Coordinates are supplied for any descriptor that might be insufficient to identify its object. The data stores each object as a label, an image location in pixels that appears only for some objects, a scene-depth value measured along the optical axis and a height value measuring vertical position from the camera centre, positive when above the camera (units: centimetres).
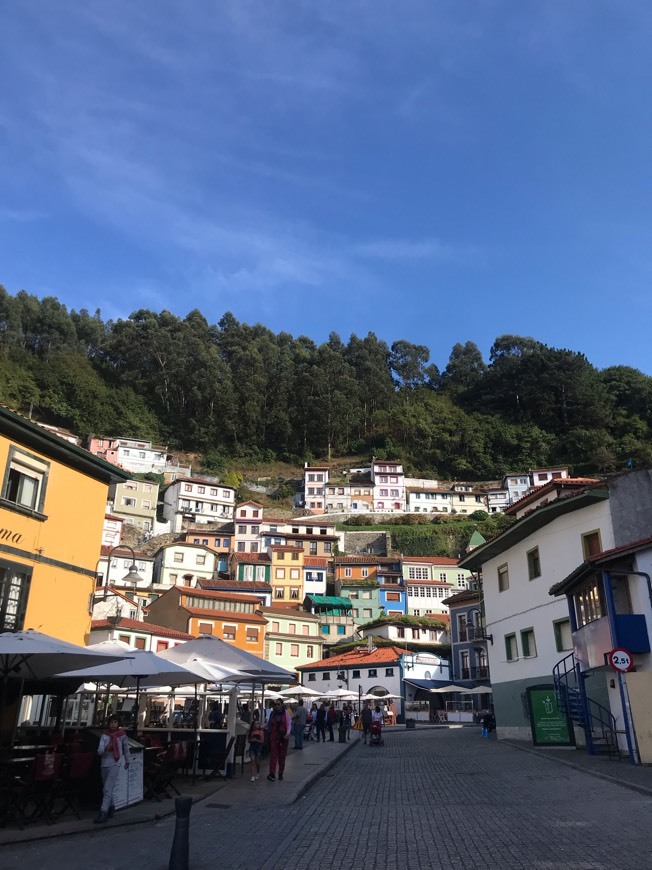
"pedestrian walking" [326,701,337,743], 2956 -90
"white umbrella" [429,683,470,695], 4281 +51
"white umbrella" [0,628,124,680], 952 +62
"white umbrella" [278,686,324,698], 2925 +24
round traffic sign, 1369 +71
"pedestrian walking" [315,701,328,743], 2881 -95
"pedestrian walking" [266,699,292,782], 1310 -69
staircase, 1697 -41
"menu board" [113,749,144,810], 988 -122
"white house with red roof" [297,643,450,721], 4934 +185
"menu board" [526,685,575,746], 1902 -64
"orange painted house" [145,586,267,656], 5044 +592
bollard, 642 -126
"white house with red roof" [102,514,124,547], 7171 +1720
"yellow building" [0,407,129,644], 1454 +373
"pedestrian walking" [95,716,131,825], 929 -80
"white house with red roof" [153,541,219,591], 6781 +1287
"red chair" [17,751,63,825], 906 -115
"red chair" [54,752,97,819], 966 -109
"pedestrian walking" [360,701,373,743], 2705 -83
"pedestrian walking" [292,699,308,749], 2252 -83
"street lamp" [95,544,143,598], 1831 +315
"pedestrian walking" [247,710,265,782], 1388 -91
